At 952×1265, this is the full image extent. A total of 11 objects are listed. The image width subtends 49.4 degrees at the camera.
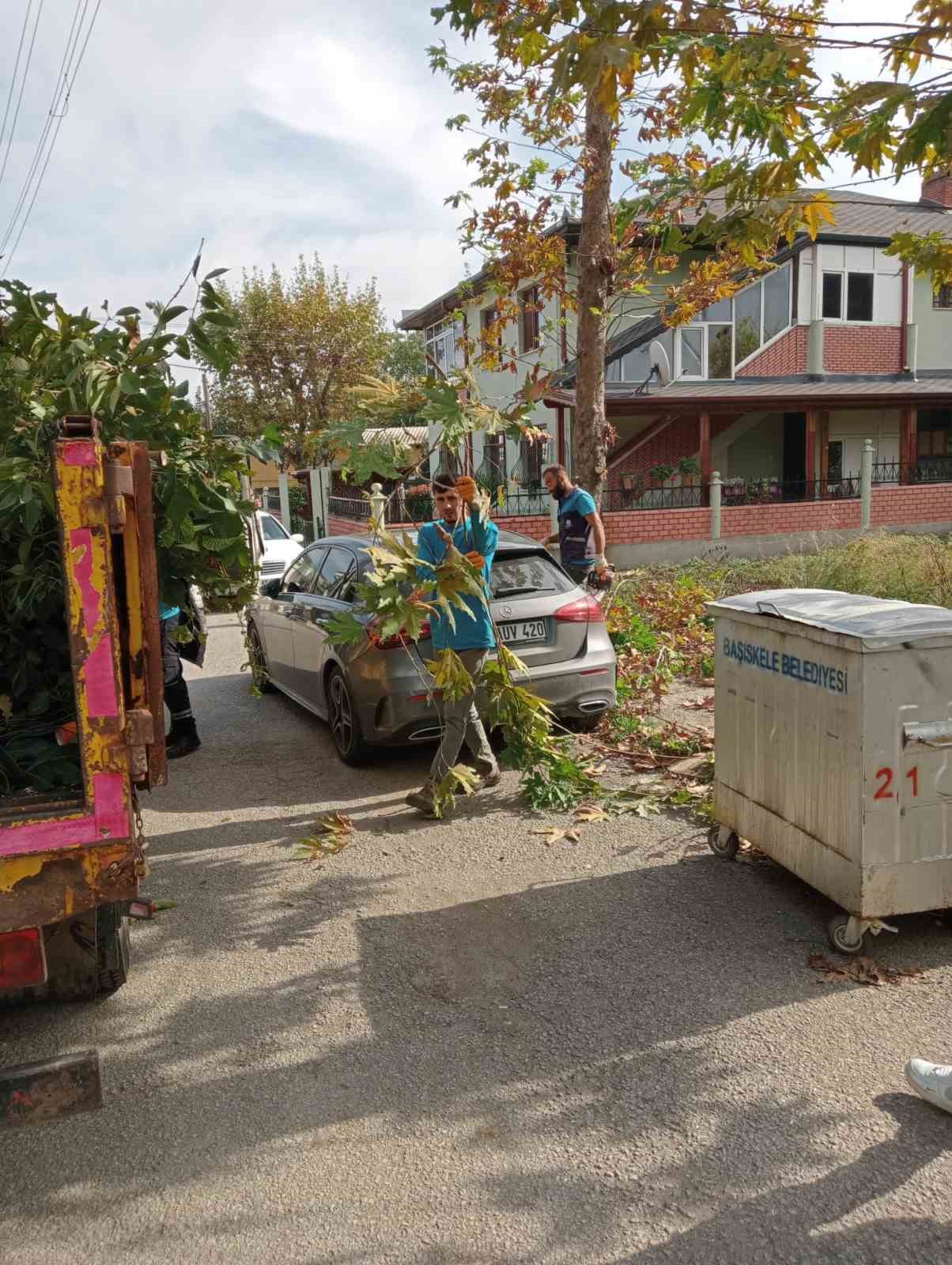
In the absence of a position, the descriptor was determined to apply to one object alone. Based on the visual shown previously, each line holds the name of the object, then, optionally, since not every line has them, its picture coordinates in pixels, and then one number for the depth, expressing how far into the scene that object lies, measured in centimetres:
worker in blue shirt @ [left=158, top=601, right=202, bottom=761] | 710
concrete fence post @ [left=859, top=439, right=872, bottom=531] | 2072
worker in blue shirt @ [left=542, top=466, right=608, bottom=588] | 912
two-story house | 2361
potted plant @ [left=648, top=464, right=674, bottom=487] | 2483
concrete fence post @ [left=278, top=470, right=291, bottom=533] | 3047
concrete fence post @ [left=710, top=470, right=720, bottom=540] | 2009
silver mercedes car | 683
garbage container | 406
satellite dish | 2294
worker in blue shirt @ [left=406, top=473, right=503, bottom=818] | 627
